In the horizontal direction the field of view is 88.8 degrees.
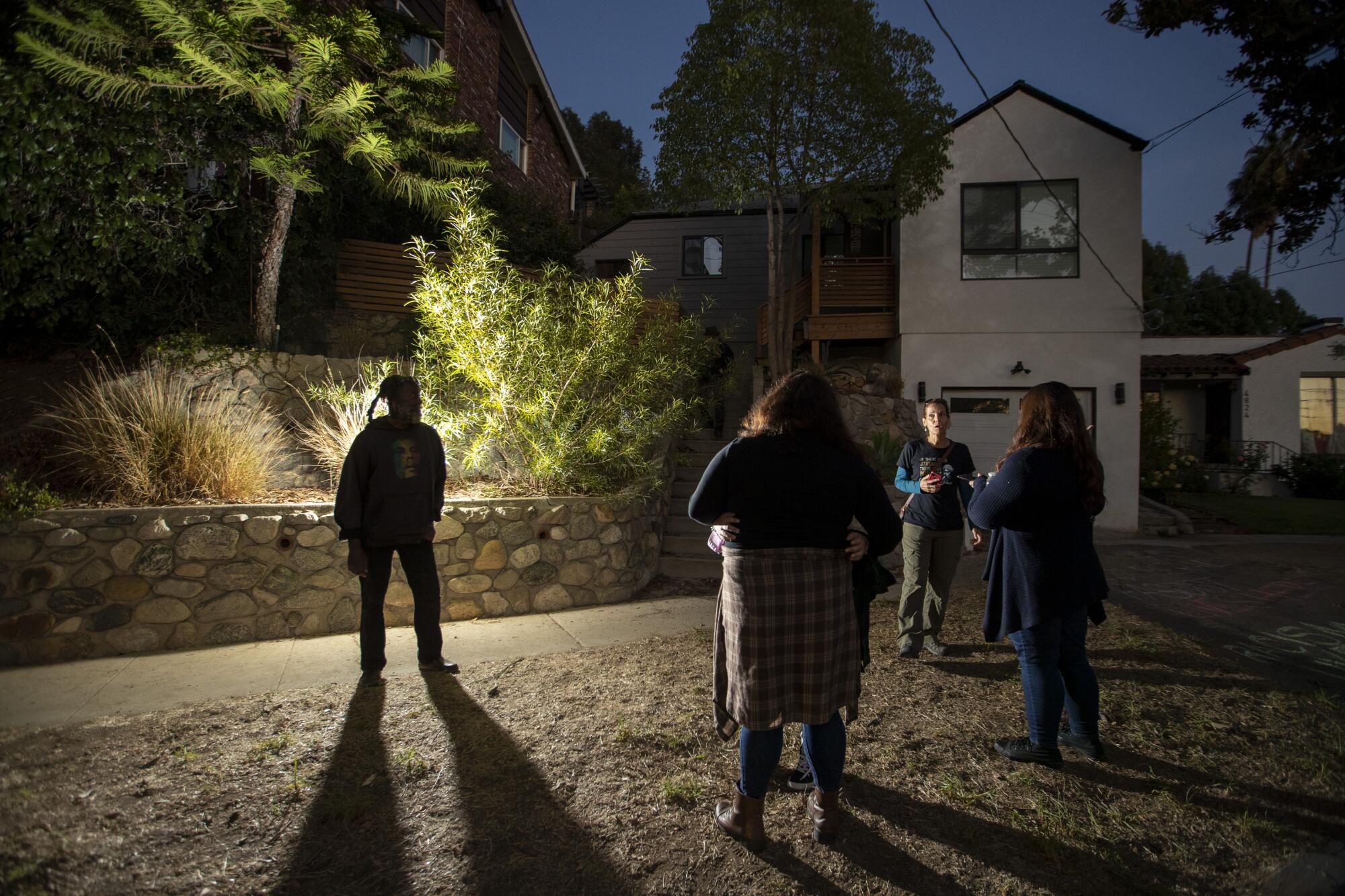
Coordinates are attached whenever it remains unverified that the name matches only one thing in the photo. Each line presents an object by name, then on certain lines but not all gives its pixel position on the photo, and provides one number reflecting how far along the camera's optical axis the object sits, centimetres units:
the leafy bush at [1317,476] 1656
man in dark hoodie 391
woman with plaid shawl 234
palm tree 1021
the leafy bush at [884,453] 990
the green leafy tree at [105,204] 631
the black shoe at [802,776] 289
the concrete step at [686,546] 739
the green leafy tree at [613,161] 2752
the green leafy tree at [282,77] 629
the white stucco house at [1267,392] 1781
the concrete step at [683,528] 776
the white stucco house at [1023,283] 1157
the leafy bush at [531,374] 605
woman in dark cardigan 295
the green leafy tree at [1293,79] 872
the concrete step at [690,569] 702
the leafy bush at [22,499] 438
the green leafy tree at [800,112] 1016
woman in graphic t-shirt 445
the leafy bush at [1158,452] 1291
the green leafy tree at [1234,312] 3452
